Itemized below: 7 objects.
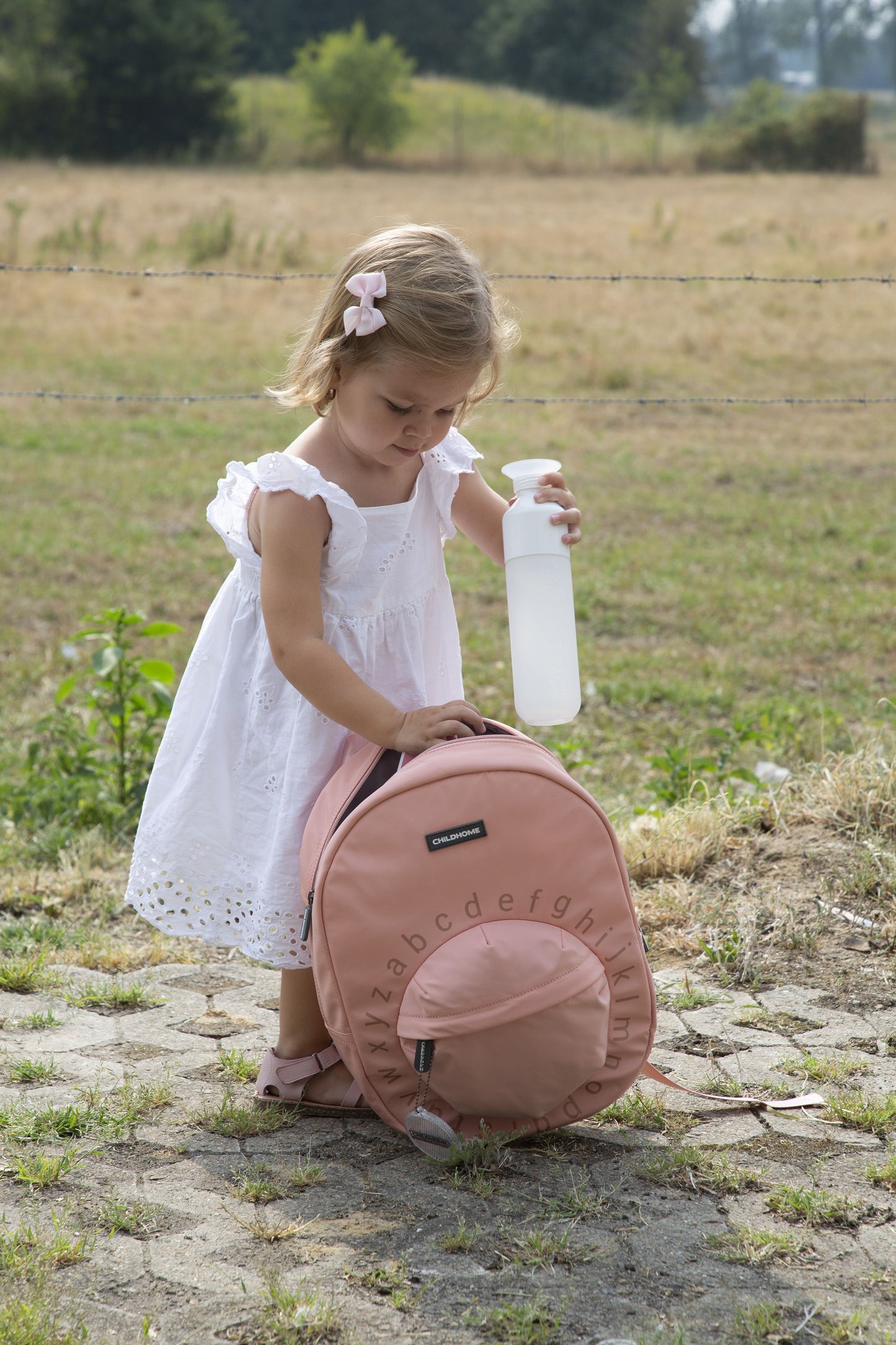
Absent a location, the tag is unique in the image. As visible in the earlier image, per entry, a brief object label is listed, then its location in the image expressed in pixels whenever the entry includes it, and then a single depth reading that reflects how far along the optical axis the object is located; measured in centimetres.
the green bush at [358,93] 3384
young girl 200
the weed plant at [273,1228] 169
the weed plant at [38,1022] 241
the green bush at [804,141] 3048
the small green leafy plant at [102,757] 355
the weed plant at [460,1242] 166
